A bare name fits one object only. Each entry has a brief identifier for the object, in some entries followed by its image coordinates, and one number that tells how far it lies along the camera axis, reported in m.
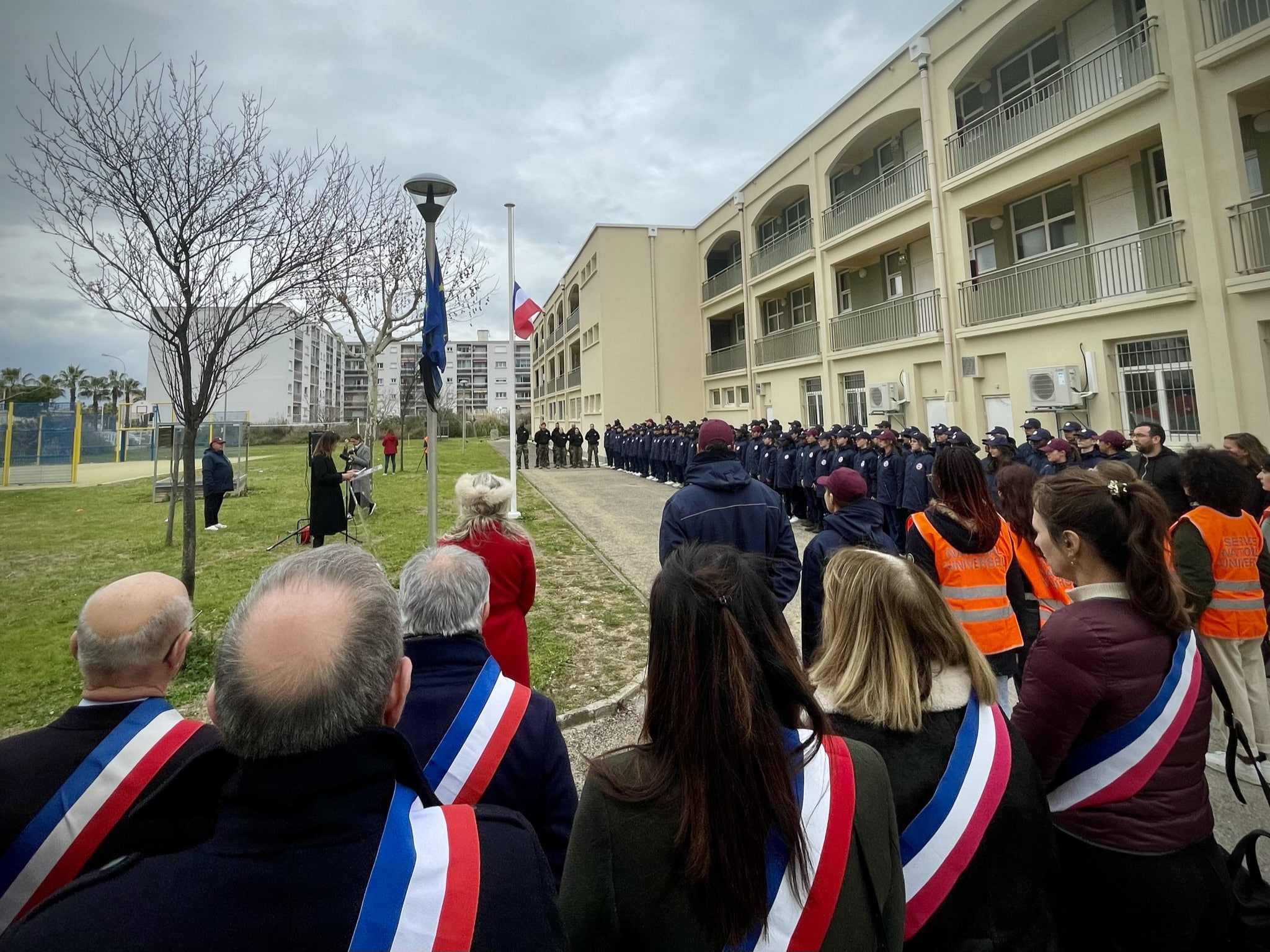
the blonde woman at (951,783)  1.47
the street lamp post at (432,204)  5.50
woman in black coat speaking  8.70
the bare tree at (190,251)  5.87
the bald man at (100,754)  1.45
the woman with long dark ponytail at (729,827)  1.10
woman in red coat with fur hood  3.27
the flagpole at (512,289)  13.24
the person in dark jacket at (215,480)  11.55
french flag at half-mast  13.29
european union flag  5.66
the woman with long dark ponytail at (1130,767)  1.63
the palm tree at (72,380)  71.12
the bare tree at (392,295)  17.78
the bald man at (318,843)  0.82
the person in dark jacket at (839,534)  3.46
